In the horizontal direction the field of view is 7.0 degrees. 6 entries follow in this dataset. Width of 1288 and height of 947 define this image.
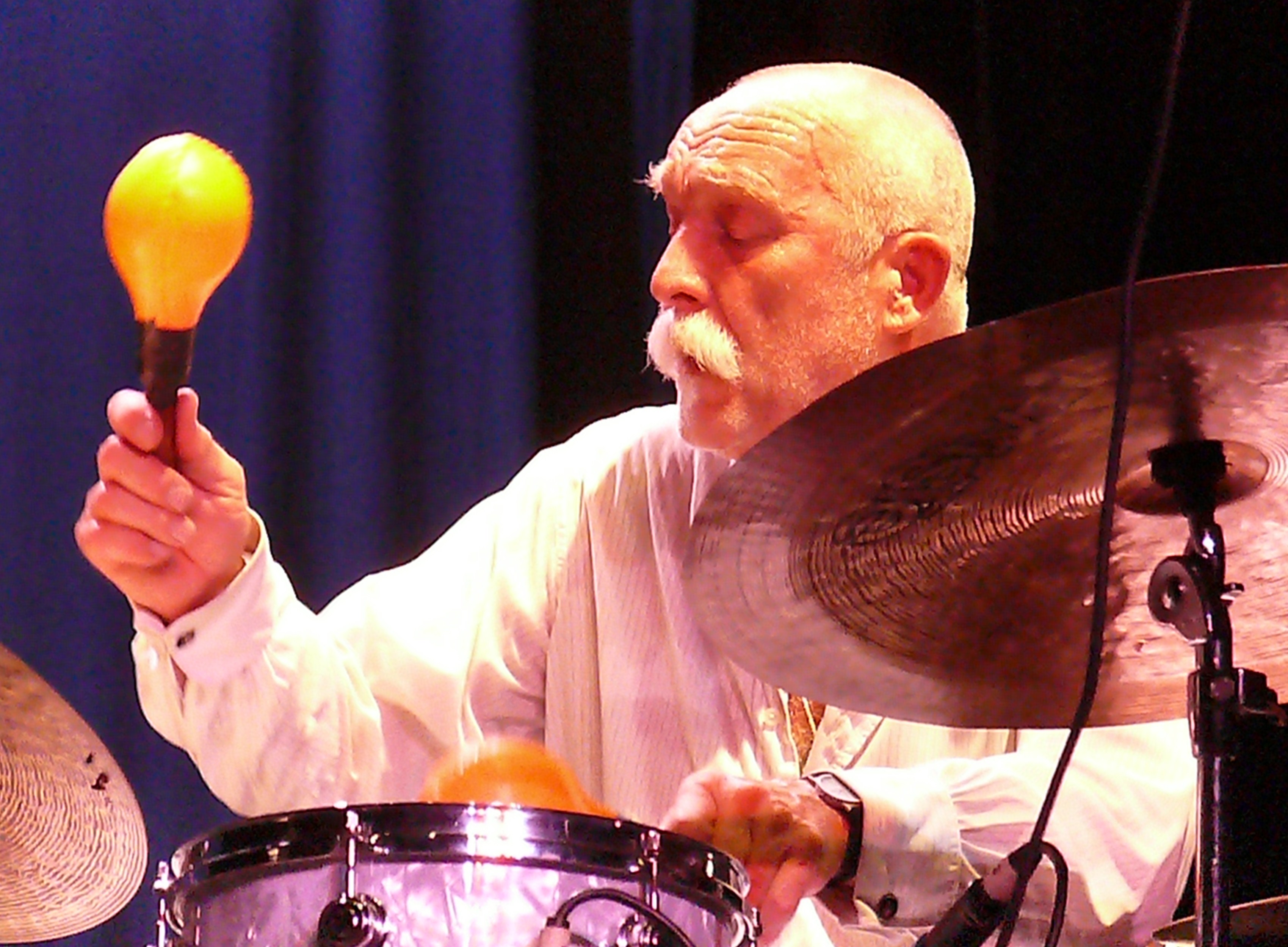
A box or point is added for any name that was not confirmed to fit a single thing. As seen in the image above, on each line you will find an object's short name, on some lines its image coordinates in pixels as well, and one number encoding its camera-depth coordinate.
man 6.91
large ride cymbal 6.43
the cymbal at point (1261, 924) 6.67
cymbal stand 6.50
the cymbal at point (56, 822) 6.70
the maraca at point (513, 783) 6.60
